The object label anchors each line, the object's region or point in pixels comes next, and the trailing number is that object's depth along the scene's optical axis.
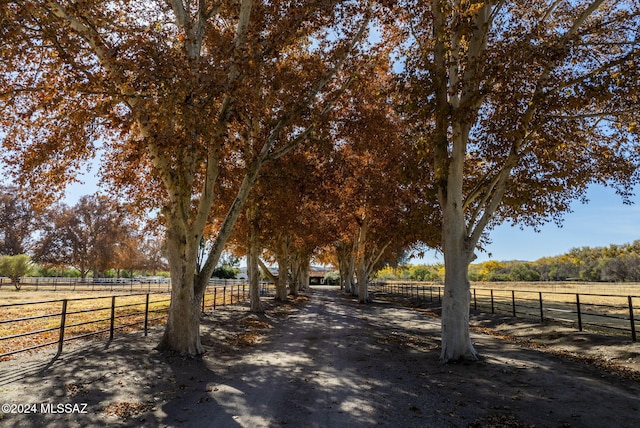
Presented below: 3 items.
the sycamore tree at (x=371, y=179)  14.11
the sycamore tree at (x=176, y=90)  7.83
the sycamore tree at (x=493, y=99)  8.65
